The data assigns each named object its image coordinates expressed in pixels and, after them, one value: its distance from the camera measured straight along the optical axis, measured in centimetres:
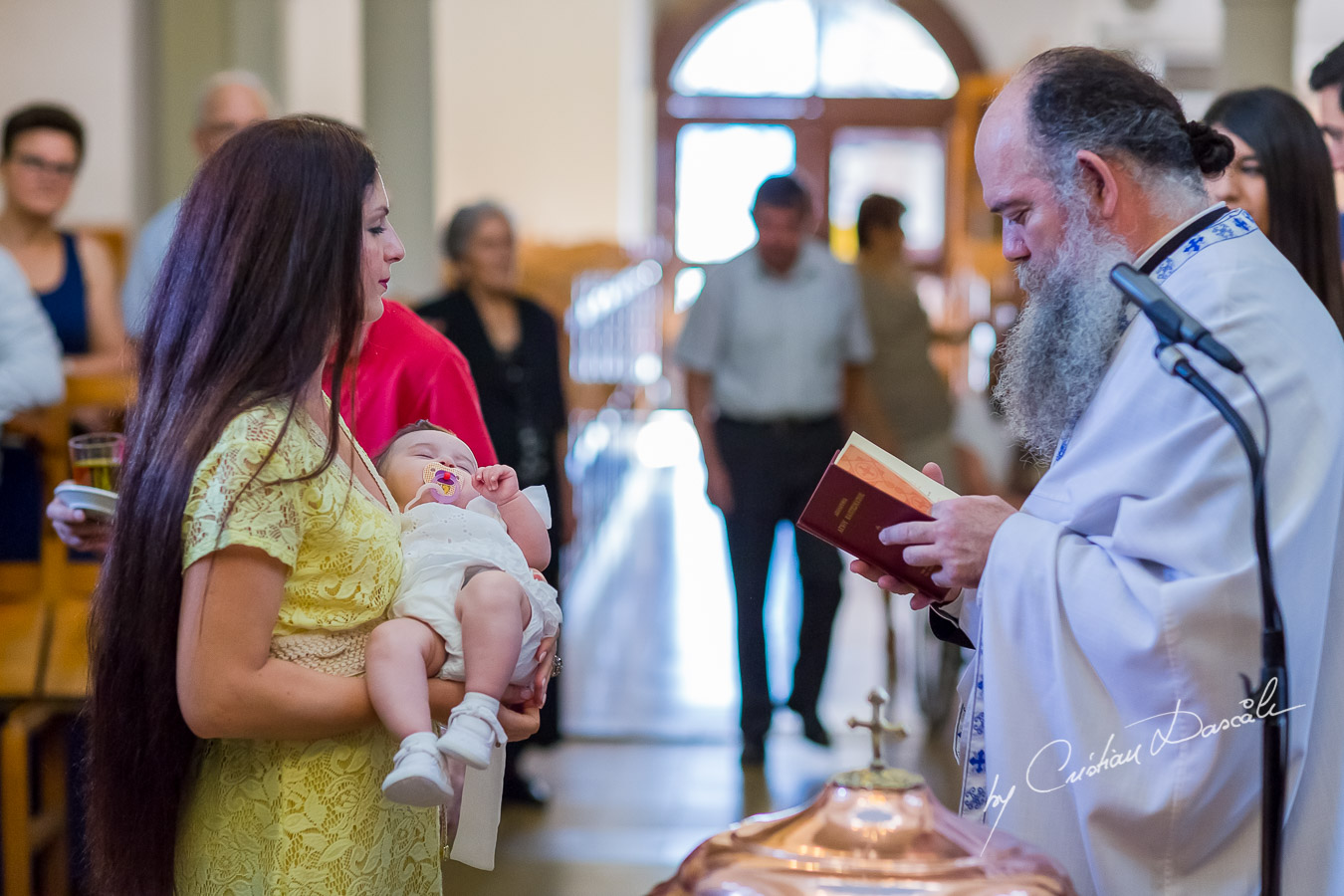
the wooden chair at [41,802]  354
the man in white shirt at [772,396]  534
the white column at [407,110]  633
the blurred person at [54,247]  440
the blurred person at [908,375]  582
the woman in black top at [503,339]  480
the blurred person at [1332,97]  317
